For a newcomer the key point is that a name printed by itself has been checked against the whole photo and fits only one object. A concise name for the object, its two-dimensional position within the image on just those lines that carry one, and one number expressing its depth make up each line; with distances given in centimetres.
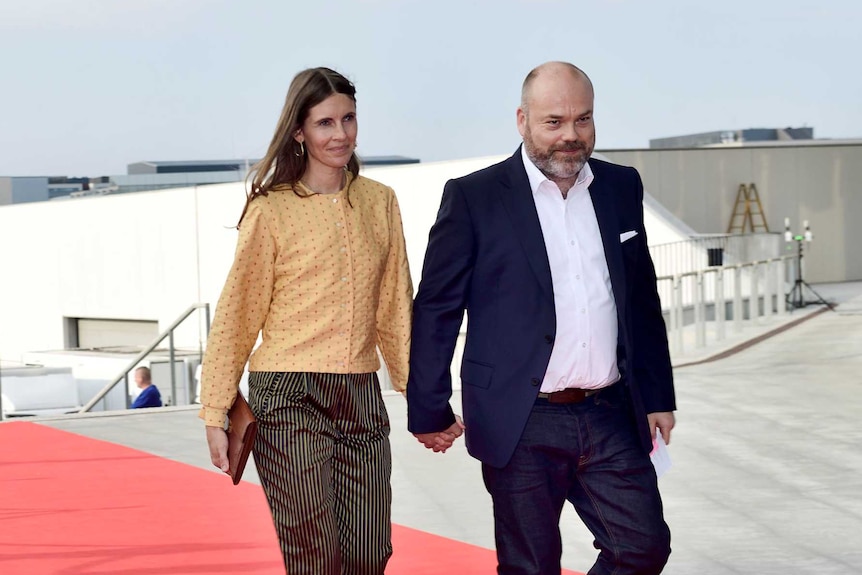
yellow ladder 2641
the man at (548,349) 330
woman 331
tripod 1966
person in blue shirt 1351
